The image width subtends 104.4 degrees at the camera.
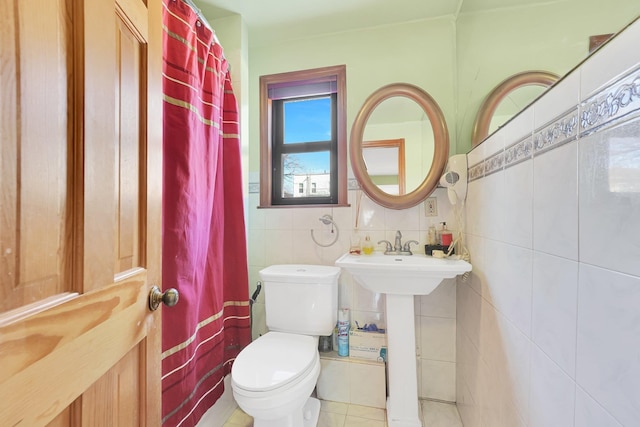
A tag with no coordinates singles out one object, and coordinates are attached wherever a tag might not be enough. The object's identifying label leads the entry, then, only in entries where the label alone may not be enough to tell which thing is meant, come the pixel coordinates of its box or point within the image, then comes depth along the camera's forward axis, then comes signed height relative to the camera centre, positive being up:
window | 1.67 +0.52
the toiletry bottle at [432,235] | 1.47 -0.14
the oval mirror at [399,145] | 1.46 +0.41
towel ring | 1.61 -0.07
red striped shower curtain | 0.97 -0.06
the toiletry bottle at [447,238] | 1.40 -0.15
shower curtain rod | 1.06 +0.89
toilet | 0.97 -0.67
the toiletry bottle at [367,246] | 1.49 -0.21
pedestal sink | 1.19 -0.59
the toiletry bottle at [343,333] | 1.49 -0.73
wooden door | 0.32 -0.01
